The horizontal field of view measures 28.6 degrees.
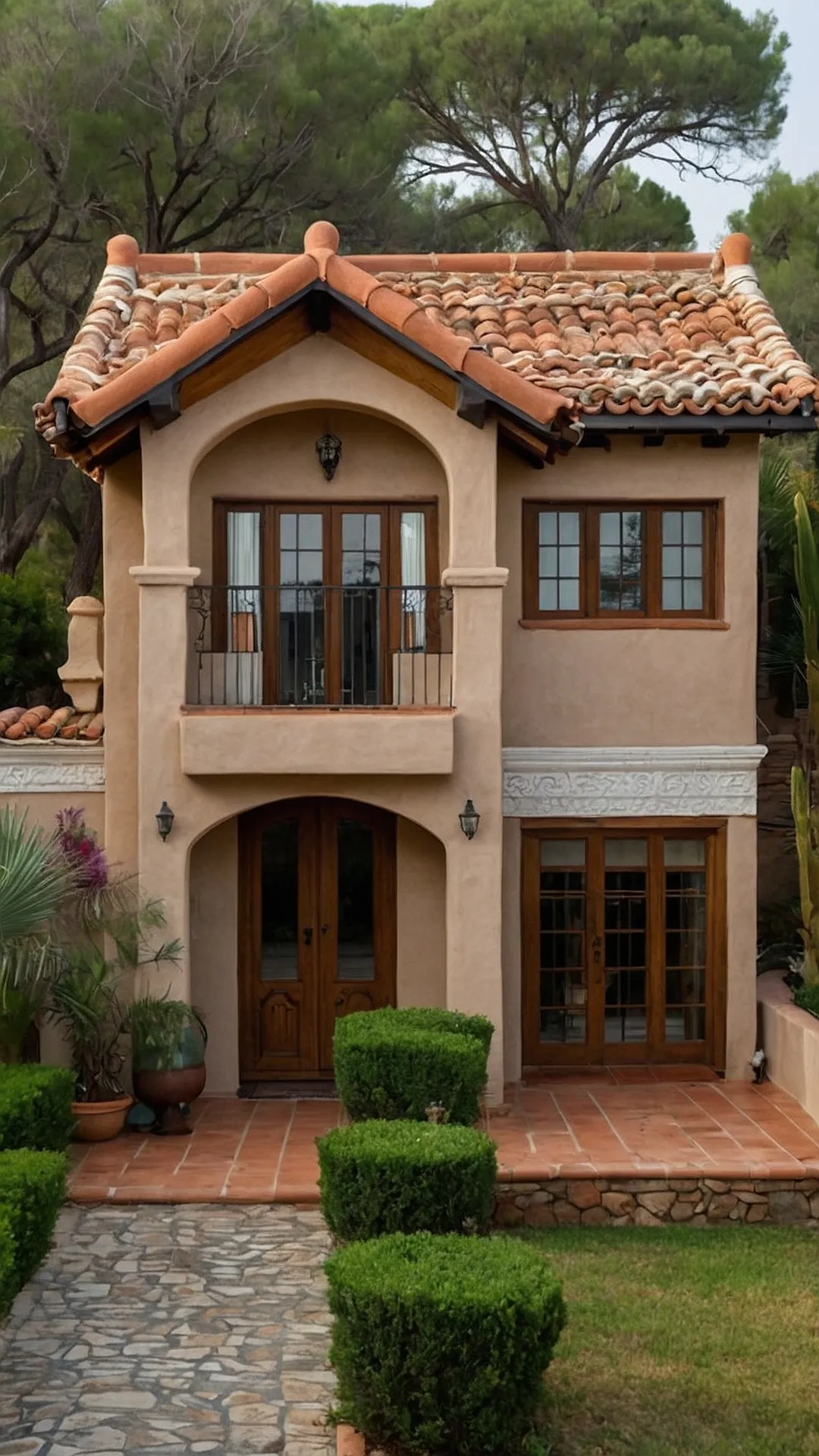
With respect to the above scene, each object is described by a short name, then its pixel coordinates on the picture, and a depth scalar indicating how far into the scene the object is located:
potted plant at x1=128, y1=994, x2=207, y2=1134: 13.63
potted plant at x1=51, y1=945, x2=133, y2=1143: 13.42
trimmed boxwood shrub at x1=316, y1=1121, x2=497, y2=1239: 9.24
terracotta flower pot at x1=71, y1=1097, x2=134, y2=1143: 13.40
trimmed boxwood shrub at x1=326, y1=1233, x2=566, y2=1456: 7.14
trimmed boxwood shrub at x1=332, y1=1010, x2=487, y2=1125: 11.34
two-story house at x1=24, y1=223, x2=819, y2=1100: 14.26
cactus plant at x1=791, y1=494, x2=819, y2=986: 14.61
